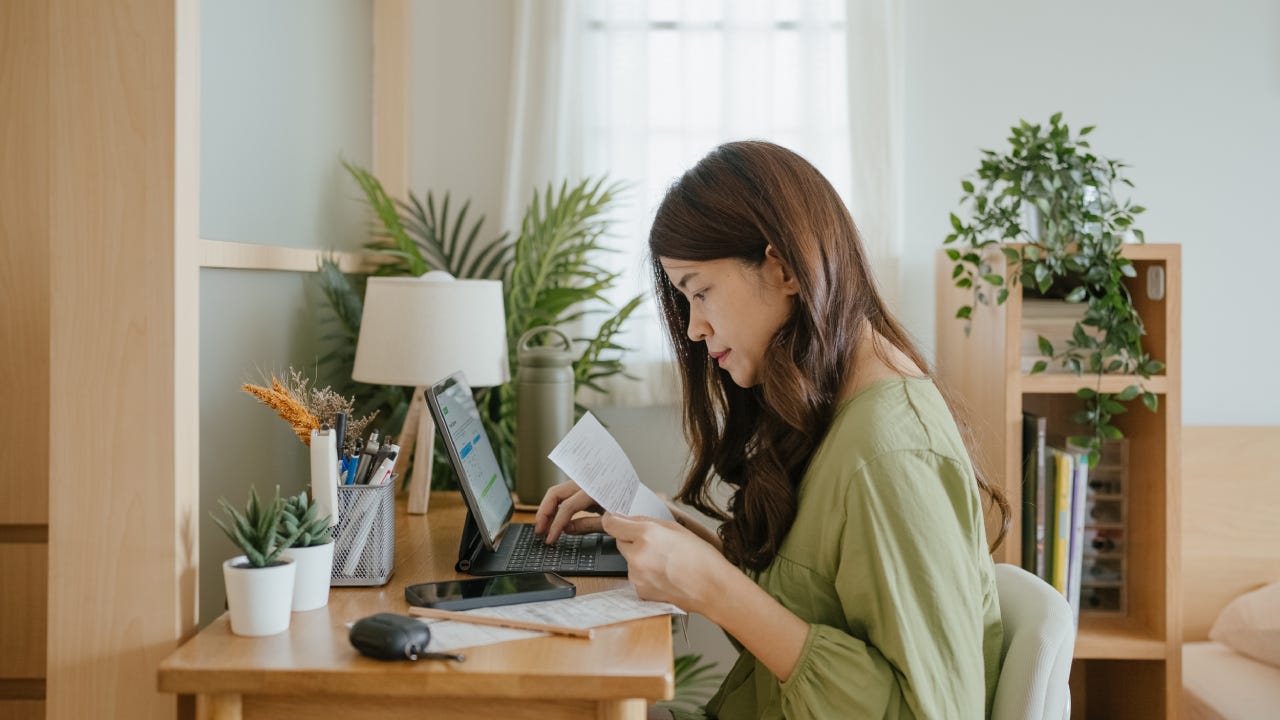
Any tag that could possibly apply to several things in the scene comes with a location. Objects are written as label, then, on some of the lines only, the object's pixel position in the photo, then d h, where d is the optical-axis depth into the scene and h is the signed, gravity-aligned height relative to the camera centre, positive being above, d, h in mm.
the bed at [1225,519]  2348 -394
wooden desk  1045 -354
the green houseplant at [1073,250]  1982 +225
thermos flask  1984 -134
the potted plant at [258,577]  1143 -269
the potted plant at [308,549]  1220 -253
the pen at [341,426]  1386 -107
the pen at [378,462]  1425 -163
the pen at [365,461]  1425 -161
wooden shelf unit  2006 -228
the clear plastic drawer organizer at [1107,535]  2154 -399
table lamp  1836 +41
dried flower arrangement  1342 -85
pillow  2078 -598
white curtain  2463 +660
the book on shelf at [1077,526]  2055 -362
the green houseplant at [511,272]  2203 +202
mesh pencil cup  1364 -267
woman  1086 -166
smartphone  1241 -319
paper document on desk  1139 -334
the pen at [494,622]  1159 -332
